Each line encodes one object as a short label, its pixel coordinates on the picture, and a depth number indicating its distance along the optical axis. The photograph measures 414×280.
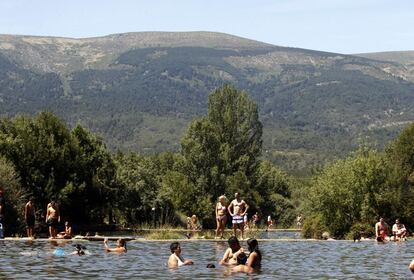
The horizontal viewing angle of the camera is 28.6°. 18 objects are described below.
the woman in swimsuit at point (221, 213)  44.43
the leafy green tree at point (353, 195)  56.84
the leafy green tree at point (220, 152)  105.50
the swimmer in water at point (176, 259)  29.70
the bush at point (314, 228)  57.56
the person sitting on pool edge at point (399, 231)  51.60
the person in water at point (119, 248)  35.69
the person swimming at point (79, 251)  33.56
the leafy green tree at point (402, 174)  58.03
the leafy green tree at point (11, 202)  53.38
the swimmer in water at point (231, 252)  29.56
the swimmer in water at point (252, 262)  28.33
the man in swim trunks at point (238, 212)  43.38
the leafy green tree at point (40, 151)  74.45
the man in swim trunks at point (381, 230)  49.21
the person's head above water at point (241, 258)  29.23
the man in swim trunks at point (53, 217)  44.25
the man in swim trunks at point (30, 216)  44.81
